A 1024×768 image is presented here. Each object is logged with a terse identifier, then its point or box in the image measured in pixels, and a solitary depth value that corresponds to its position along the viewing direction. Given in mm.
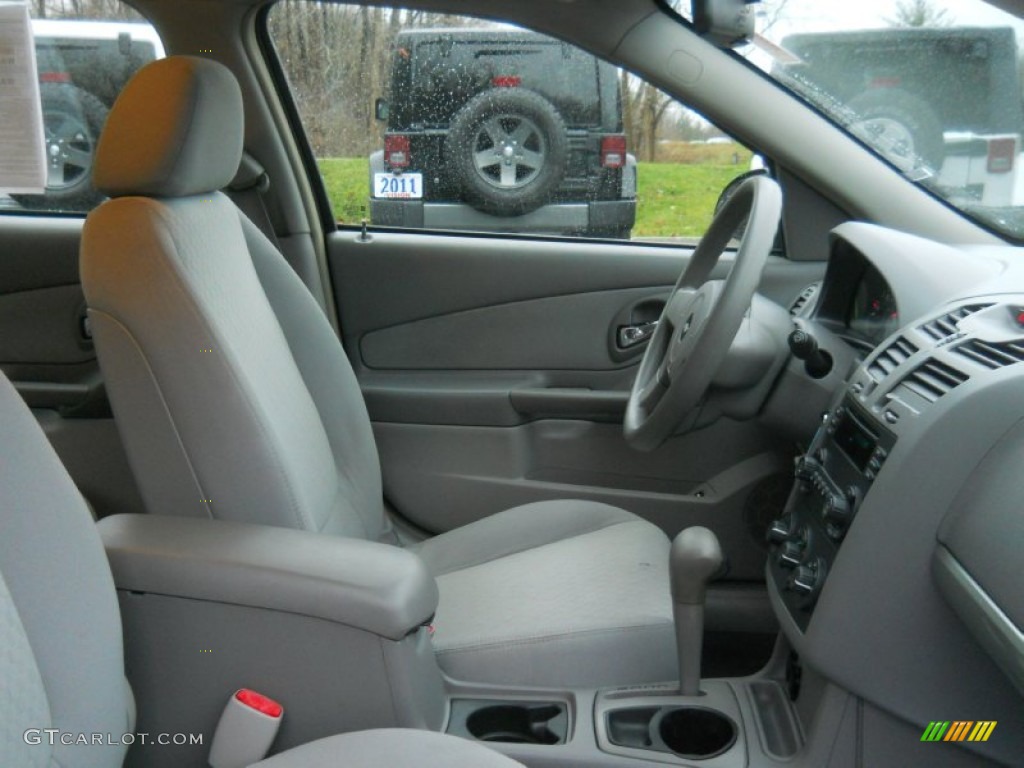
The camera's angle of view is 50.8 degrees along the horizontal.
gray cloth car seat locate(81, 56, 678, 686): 1419
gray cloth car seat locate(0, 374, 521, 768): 998
